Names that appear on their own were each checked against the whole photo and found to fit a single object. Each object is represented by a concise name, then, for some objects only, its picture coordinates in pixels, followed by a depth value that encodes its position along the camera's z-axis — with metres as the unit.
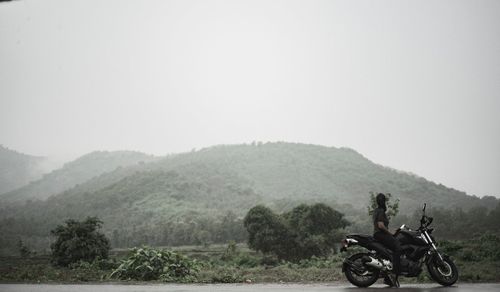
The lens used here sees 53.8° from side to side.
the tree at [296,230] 57.12
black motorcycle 10.72
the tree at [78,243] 22.14
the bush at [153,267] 13.88
